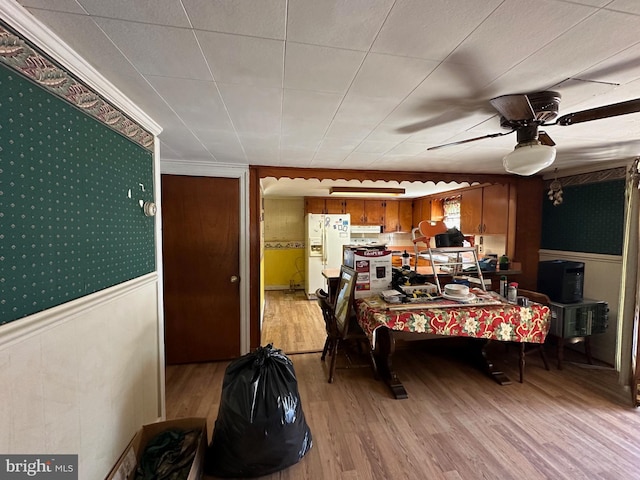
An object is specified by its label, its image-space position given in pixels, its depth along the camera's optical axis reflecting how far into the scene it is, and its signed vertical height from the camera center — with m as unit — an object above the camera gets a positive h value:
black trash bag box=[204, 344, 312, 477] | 1.43 -1.07
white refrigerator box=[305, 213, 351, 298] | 5.26 -0.27
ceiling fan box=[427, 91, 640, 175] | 1.19 +0.54
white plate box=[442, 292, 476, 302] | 2.30 -0.57
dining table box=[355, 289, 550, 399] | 2.10 -0.71
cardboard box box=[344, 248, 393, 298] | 2.54 -0.37
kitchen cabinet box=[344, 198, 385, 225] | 5.69 +0.41
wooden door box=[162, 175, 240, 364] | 2.74 -0.41
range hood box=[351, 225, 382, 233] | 5.75 +0.03
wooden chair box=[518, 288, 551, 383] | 2.45 -1.07
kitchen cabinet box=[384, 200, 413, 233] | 5.92 +0.34
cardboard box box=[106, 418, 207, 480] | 1.33 -1.19
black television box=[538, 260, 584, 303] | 2.73 -0.49
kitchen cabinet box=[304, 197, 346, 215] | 5.62 +0.51
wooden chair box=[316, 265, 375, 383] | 2.35 -0.80
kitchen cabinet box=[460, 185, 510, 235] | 3.43 +0.30
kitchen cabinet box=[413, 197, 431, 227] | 5.46 +0.45
